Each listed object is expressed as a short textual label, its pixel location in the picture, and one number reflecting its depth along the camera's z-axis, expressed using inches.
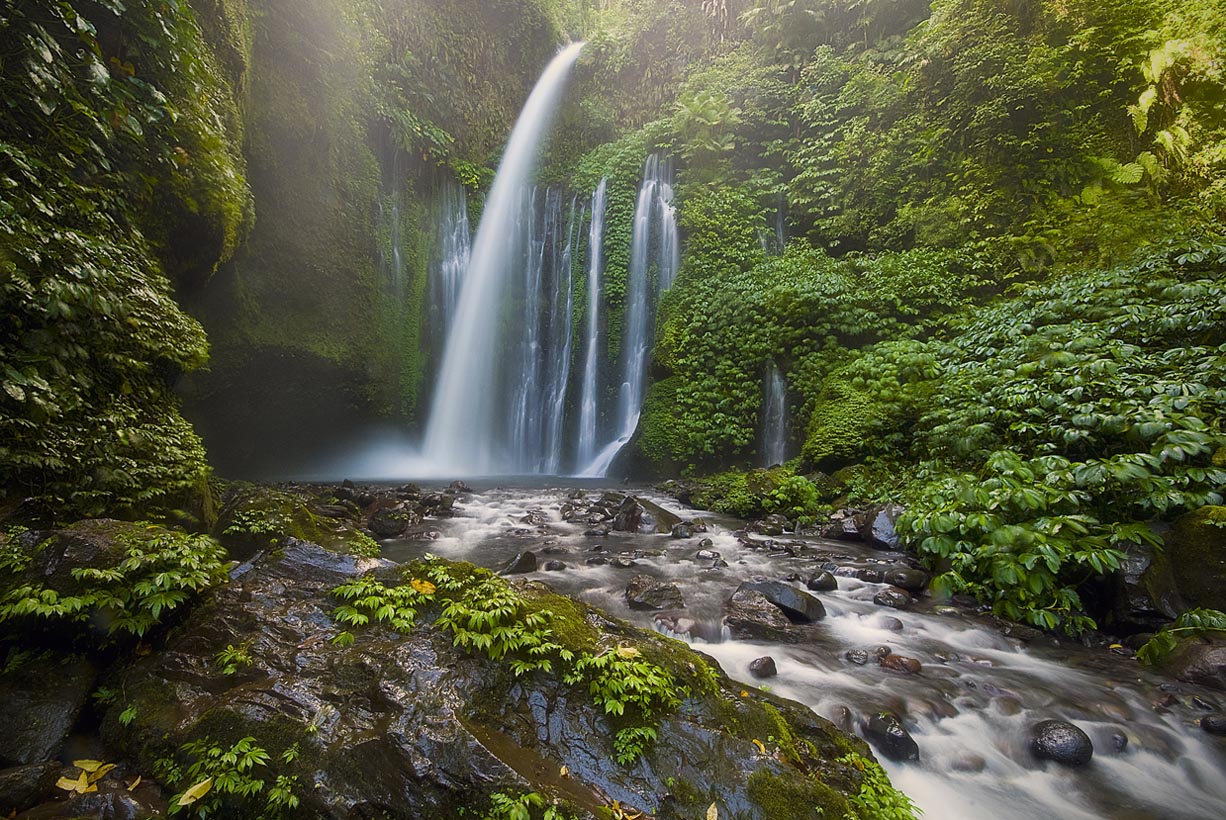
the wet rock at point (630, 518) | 297.0
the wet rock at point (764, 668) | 136.0
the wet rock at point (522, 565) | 214.6
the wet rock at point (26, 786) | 62.5
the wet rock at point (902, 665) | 140.3
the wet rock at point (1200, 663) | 125.3
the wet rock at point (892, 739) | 107.7
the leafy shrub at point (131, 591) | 80.5
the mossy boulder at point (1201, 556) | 145.3
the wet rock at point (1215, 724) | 111.3
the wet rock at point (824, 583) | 195.8
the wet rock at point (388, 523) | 271.7
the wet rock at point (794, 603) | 170.7
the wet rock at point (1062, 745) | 107.6
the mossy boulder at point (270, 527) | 162.9
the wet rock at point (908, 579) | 196.2
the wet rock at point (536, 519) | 310.9
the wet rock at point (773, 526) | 287.6
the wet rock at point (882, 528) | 245.0
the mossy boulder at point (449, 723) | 70.4
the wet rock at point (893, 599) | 183.0
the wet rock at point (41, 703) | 72.4
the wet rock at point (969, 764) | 106.5
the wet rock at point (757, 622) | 159.5
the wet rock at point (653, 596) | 177.9
